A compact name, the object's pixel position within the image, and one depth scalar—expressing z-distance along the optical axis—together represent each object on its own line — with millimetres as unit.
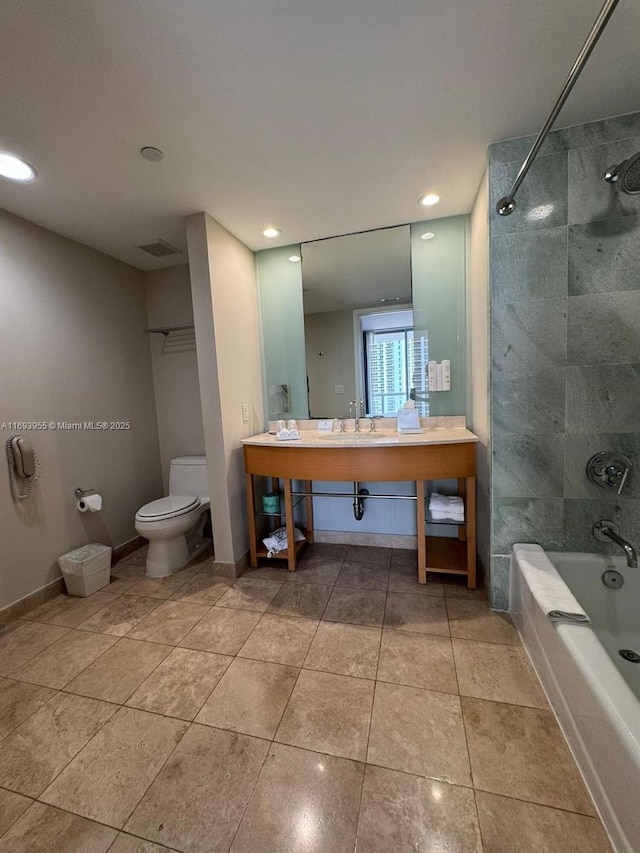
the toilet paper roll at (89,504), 2201
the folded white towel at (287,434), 2209
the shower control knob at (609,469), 1479
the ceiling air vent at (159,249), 2314
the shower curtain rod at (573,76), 696
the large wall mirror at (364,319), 2244
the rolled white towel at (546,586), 1159
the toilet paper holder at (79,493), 2236
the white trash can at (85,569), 2041
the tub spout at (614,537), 1381
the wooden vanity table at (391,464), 1867
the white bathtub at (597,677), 790
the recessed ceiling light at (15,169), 1446
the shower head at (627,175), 1320
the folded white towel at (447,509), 1963
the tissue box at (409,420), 2203
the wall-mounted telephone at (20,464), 1856
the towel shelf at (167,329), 2638
